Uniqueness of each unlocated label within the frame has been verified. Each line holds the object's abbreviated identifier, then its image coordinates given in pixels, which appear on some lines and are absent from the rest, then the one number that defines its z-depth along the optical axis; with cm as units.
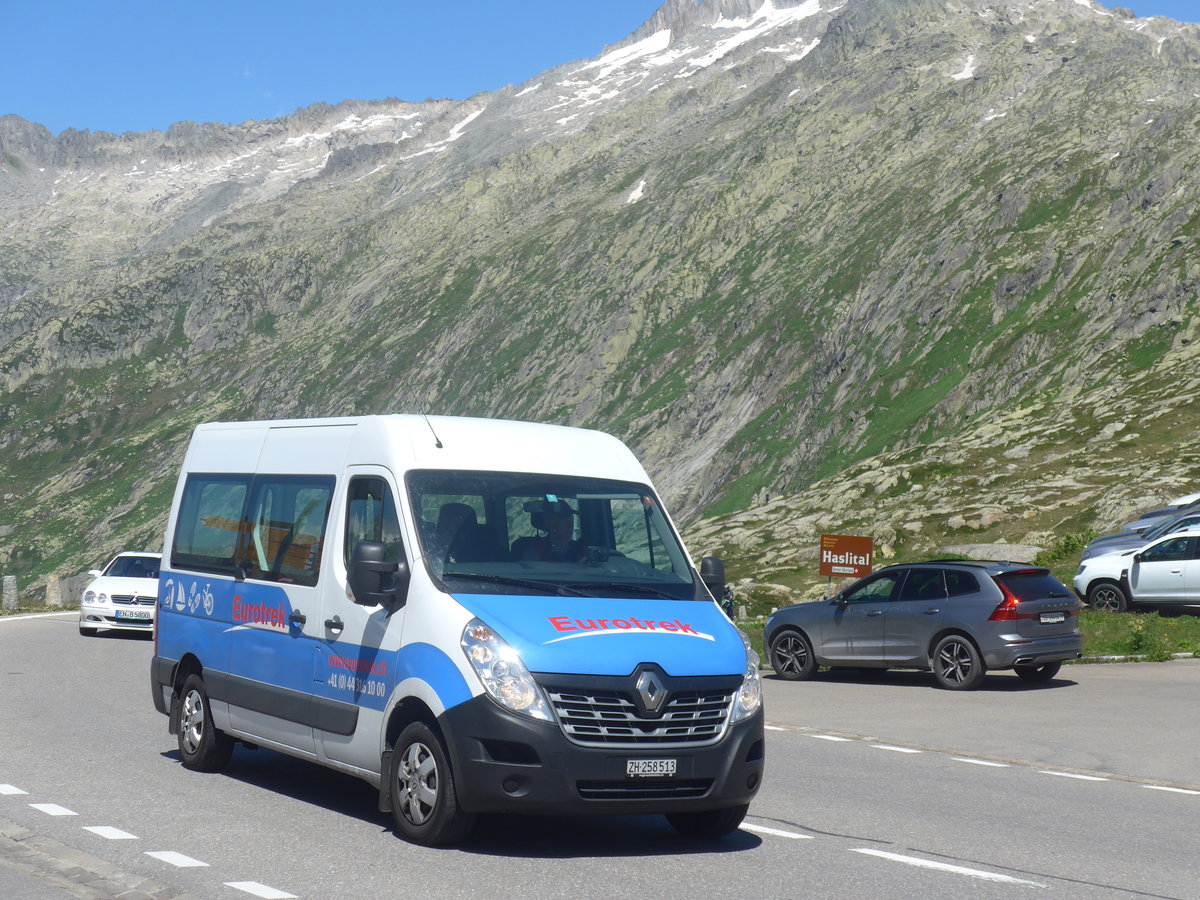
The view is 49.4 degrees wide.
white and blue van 777
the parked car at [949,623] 1805
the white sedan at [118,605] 2659
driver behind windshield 893
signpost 2475
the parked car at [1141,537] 2508
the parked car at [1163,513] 2958
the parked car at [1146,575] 2338
